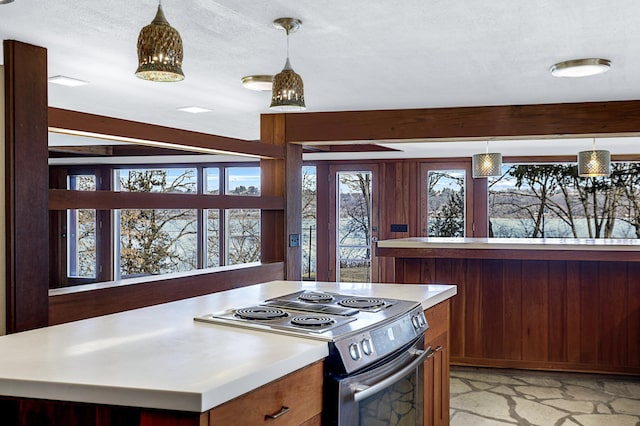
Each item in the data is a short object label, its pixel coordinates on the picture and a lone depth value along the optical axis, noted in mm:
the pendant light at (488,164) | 5793
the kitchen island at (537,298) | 4398
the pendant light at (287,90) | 2395
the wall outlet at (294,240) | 4703
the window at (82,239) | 9008
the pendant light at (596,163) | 5426
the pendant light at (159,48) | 1781
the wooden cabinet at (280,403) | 1303
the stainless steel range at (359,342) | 1693
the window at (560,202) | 8016
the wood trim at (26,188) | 2652
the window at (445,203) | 8203
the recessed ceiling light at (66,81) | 3539
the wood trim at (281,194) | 4676
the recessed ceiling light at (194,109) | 4688
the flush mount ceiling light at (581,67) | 3109
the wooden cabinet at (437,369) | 2542
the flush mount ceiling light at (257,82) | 3475
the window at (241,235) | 8797
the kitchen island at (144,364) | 1229
